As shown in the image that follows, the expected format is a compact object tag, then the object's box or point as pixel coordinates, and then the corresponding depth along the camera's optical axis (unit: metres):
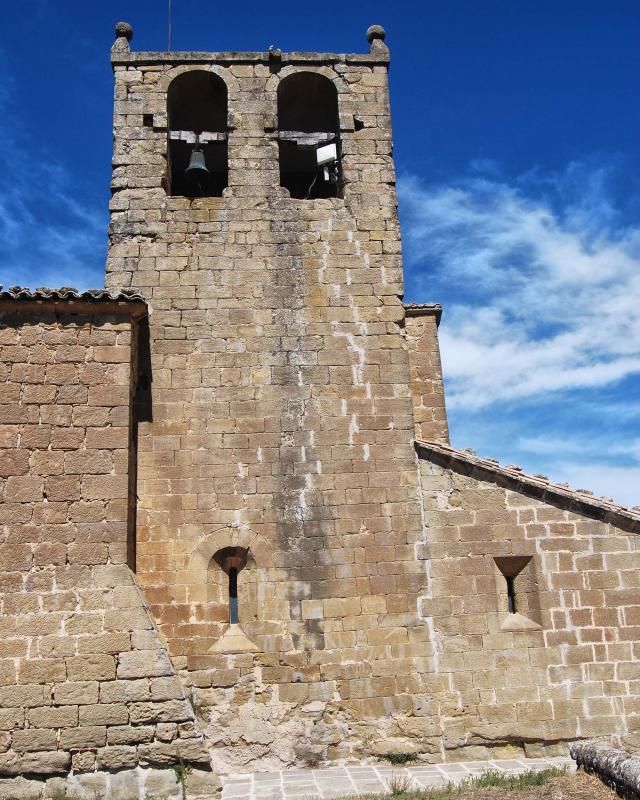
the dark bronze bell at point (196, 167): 9.17
